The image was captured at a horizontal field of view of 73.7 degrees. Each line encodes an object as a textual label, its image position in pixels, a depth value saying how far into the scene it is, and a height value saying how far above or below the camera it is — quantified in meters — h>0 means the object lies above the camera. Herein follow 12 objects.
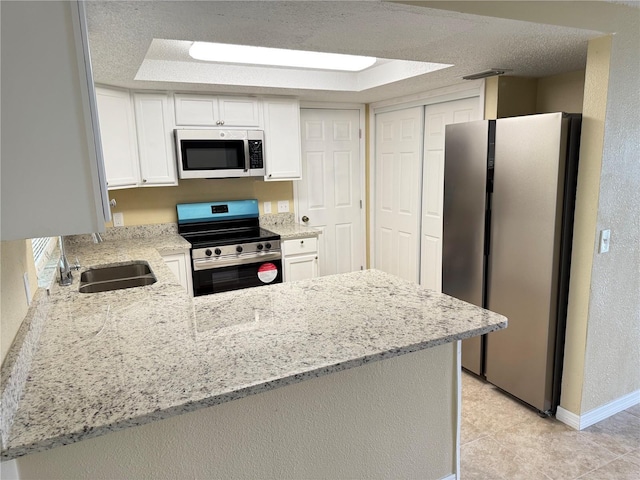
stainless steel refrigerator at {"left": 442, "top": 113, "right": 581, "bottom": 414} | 2.30 -0.43
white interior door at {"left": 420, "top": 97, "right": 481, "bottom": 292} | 3.67 -0.19
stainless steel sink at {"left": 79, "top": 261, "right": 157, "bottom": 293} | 2.58 -0.65
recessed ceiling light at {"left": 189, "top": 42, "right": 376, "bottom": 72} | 2.89 +0.79
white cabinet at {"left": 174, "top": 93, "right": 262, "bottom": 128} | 3.41 +0.49
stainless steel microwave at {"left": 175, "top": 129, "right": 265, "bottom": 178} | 3.41 +0.14
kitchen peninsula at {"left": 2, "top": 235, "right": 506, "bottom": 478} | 1.13 -0.57
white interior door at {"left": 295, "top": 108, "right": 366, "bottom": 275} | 4.34 -0.18
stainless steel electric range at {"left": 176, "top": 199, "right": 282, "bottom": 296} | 3.38 -0.61
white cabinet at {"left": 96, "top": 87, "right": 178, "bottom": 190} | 3.07 +0.26
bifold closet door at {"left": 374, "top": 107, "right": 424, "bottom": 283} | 4.04 -0.24
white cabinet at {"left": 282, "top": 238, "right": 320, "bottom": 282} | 3.68 -0.77
